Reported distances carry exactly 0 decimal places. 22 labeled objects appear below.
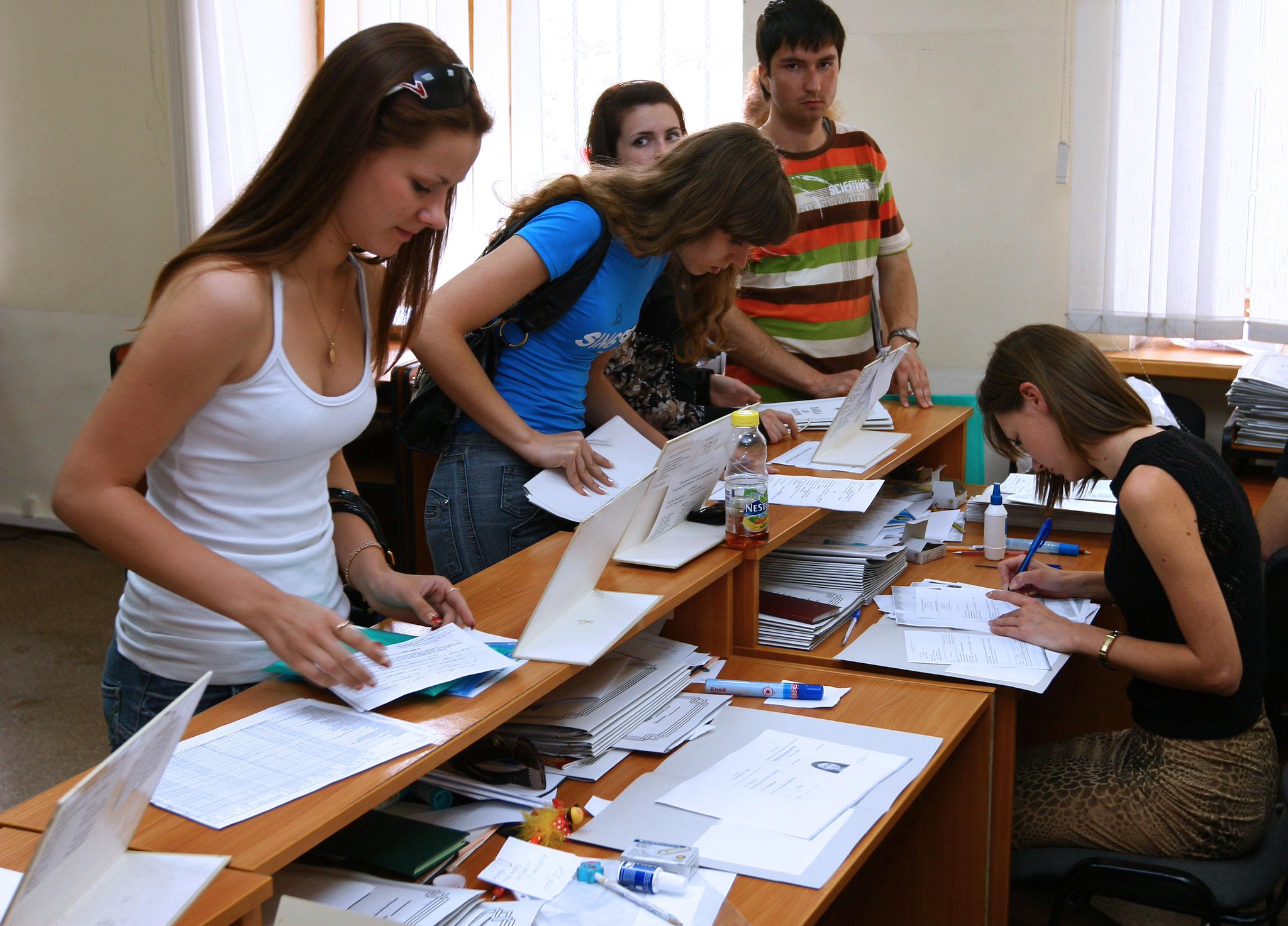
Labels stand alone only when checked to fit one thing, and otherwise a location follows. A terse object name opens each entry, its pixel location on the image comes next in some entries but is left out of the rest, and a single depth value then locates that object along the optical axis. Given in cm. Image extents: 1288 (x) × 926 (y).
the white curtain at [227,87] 449
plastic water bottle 187
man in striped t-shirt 298
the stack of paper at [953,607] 211
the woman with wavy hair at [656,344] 253
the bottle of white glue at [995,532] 253
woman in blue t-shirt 192
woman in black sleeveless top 179
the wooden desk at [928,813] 169
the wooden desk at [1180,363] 366
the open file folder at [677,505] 177
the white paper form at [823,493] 213
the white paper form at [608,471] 193
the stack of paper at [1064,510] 279
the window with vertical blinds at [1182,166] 354
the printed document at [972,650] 190
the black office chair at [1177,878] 173
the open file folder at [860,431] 245
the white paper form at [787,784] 139
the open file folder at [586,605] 143
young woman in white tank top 117
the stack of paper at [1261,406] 325
